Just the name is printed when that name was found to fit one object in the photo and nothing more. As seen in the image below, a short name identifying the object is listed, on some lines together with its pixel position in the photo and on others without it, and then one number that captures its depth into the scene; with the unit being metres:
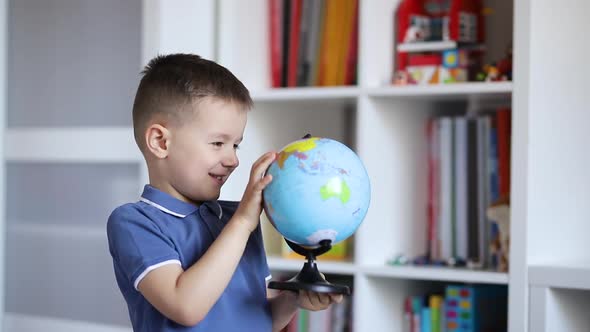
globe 1.57
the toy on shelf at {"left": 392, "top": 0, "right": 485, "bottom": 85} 2.27
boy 1.59
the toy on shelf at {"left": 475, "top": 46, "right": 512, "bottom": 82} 2.17
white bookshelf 2.07
